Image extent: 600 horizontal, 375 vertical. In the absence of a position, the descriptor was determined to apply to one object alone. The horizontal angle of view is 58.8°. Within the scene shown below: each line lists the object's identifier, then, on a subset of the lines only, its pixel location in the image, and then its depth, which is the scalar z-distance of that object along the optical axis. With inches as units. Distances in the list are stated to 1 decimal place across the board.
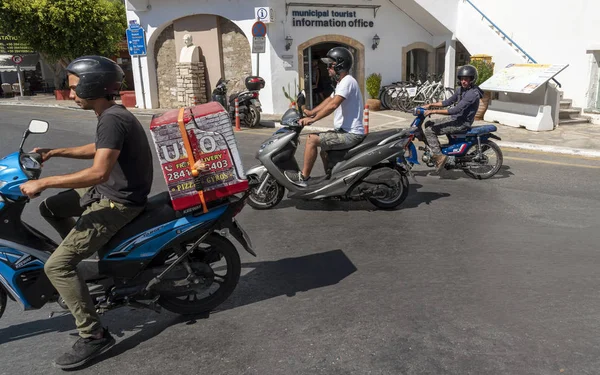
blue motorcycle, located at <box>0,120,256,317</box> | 131.9
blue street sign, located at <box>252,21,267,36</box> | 550.0
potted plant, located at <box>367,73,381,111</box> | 669.3
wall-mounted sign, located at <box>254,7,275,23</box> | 637.3
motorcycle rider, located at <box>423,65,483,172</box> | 302.7
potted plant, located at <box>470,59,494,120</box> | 545.6
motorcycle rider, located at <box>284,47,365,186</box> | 239.0
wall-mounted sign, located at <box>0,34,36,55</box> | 1234.0
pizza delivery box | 136.3
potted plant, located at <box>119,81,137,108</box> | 809.5
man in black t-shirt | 124.3
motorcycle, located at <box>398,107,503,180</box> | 309.0
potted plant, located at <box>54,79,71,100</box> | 1005.7
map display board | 477.1
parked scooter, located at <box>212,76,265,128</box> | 543.2
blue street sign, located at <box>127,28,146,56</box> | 745.6
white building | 600.7
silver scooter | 245.6
